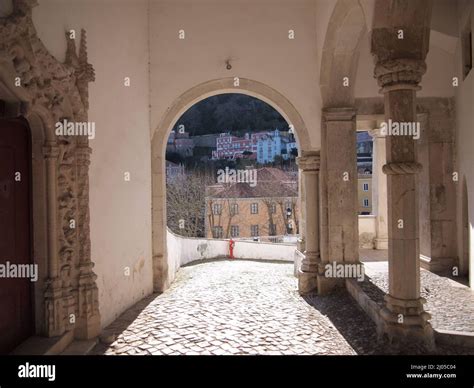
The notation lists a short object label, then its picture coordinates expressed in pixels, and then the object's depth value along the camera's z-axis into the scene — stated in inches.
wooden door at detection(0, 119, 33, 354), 123.5
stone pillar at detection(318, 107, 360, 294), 230.8
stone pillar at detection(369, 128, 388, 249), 381.4
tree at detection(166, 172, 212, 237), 968.9
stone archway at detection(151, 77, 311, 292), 247.0
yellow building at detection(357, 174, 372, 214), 1433.3
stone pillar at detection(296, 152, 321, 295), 241.3
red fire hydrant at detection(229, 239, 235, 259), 519.2
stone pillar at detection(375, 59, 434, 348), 135.1
